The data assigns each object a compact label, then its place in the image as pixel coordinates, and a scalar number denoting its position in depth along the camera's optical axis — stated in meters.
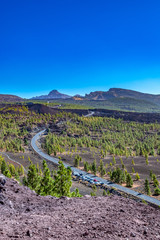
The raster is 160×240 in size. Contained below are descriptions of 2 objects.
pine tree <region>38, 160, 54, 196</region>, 33.35
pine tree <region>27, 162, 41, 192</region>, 35.89
